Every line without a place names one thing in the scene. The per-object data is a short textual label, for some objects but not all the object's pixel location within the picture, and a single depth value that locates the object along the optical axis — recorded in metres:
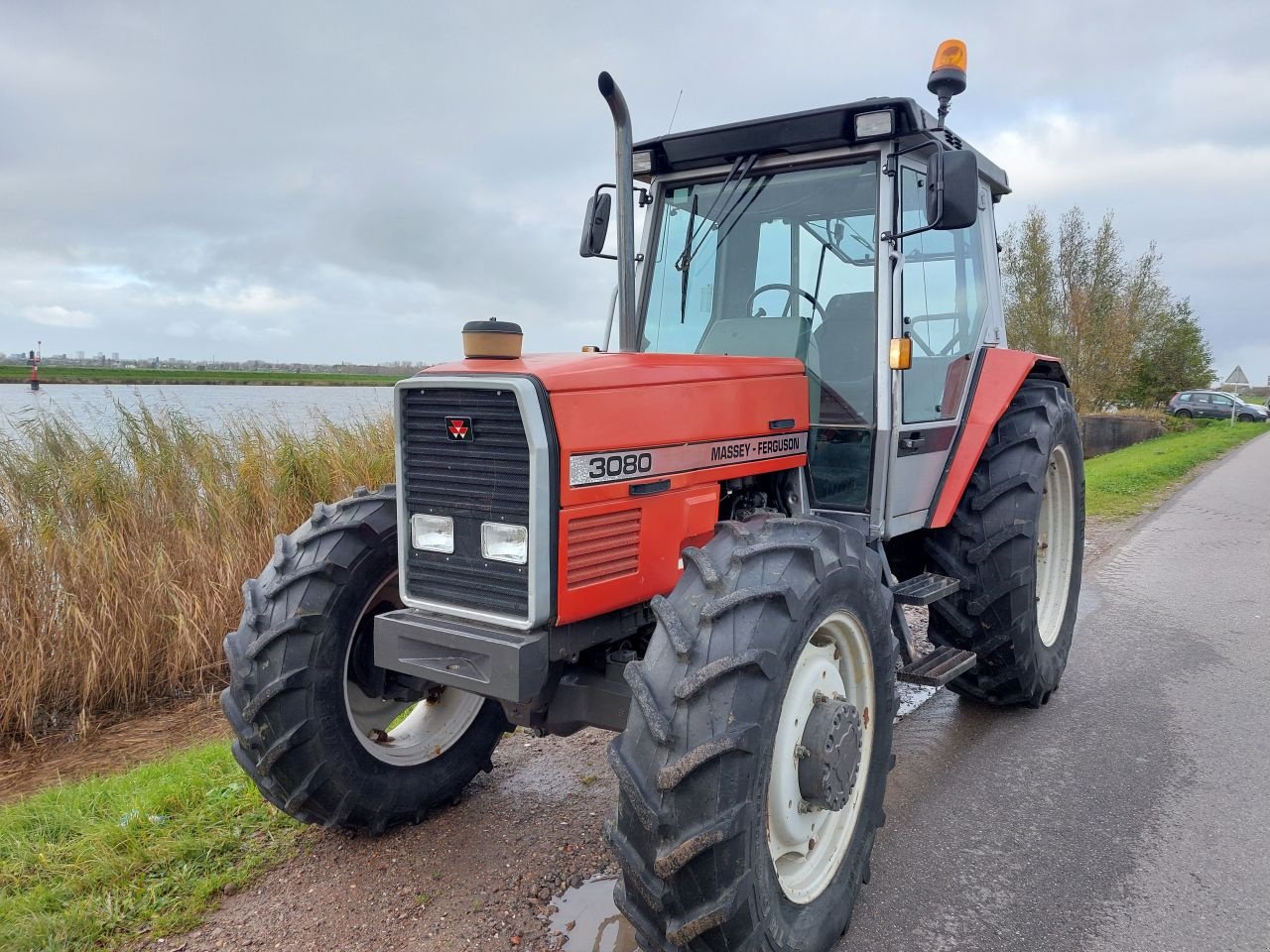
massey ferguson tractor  2.18
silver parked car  34.12
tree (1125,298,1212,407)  32.50
